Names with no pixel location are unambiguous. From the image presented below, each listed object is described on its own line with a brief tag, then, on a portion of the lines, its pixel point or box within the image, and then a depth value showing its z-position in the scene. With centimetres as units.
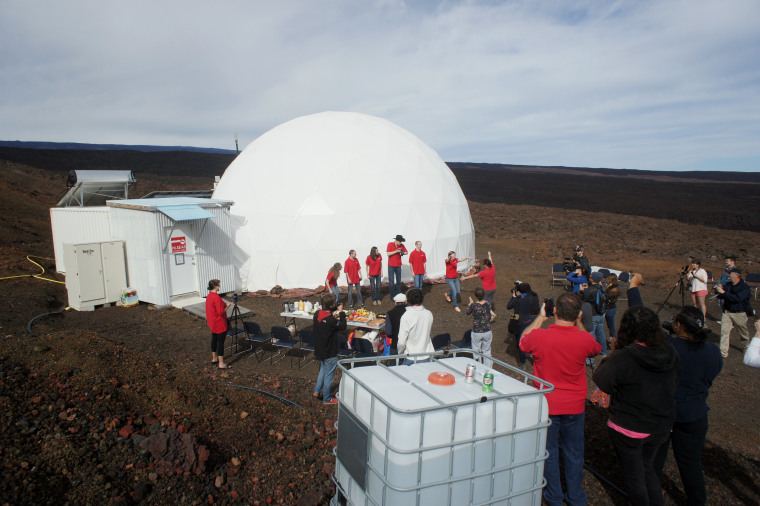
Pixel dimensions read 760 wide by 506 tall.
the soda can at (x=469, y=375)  362
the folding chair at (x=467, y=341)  784
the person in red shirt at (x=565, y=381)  389
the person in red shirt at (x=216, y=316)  775
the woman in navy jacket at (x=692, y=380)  366
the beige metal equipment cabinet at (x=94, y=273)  1144
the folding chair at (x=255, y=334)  866
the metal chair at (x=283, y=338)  820
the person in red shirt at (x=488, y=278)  994
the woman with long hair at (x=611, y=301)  813
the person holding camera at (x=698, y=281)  985
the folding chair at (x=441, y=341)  753
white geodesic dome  1406
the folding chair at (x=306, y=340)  802
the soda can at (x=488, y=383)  342
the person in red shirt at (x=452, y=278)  1191
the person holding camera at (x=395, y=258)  1238
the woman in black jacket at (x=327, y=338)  630
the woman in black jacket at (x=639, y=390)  343
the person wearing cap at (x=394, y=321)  662
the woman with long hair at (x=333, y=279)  1070
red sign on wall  1216
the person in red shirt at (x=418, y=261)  1236
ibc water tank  313
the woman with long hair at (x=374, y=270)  1232
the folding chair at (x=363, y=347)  755
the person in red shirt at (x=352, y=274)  1205
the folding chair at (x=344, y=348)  799
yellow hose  1383
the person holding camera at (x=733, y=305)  827
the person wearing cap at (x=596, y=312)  793
